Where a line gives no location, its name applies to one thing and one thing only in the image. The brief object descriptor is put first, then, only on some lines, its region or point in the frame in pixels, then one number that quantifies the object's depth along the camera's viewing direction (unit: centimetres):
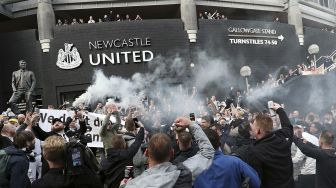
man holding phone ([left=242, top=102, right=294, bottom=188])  486
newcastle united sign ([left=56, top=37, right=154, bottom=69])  2306
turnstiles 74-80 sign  2564
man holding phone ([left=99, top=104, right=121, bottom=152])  701
